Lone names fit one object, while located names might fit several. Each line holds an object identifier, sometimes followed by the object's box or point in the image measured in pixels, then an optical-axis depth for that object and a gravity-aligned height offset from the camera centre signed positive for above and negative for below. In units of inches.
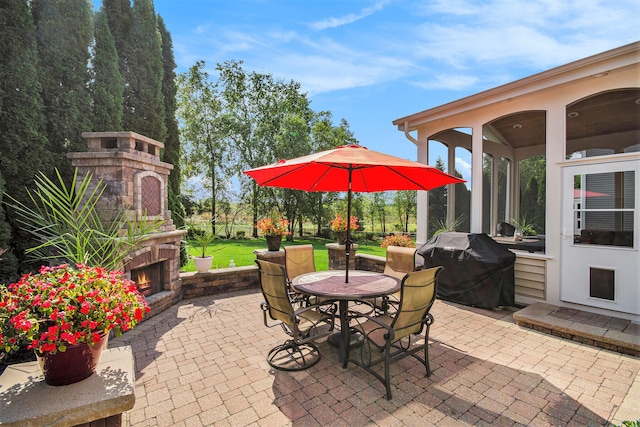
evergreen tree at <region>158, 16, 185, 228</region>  298.5 +98.0
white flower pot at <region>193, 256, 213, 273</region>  221.0 -37.5
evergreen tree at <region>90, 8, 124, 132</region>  203.2 +87.7
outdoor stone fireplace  167.8 +10.1
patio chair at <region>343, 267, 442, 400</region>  103.2 -40.0
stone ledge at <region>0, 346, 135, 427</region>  59.1 -38.3
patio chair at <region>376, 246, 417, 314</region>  173.2 -29.1
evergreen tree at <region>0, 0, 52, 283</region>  152.8 +49.4
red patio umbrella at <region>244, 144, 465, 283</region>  118.7 +17.8
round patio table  124.3 -33.6
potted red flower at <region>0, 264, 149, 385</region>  62.8 -22.6
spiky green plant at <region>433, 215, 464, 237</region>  253.1 -11.3
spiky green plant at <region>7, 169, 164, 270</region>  119.0 -9.8
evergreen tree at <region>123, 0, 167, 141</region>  251.6 +113.4
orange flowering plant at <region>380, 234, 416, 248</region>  242.7 -23.8
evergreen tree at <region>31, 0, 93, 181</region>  176.9 +84.6
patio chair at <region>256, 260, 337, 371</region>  116.7 -44.7
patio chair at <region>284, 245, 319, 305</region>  185.5 -30.3
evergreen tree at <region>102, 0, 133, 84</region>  239.8 +147.1
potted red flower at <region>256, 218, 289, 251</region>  244.8 -15.7
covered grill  189.2 -37.1
